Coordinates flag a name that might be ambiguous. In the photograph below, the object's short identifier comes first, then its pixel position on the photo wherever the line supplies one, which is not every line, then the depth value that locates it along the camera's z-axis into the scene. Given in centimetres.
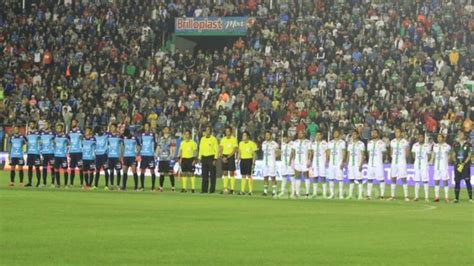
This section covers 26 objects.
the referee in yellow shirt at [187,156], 3984
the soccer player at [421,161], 3747
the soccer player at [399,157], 3784
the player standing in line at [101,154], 4106
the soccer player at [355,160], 3816
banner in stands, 5902
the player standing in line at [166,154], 4041
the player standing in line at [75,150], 4156
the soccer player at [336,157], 3853
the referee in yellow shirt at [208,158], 3925
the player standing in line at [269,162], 3900
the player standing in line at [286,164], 3847
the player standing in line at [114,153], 4091
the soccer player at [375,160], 3791
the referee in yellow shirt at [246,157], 3888
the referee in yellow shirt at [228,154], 3881
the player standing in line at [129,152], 4062
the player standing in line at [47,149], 4178
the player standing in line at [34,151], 4166
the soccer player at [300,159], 3847
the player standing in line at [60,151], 4175
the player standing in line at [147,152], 4078
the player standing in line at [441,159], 3694
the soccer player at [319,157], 3894
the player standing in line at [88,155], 4116
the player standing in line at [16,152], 4156
